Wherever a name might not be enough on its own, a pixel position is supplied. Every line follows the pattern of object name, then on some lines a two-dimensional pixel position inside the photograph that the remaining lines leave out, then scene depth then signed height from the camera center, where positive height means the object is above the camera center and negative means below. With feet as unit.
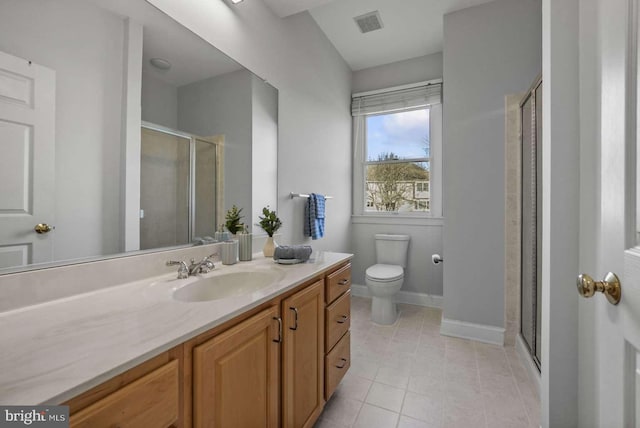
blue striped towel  7.50 -0.05
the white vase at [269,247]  5.42 -0.66
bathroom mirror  2.70 +1.06
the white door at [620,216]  1.77 +0.00
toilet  8.08 -1.92
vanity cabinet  1.81 -1.49
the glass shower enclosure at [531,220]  5.64 -0.11
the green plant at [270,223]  5.39 -0.18
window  9.89 +2.50
